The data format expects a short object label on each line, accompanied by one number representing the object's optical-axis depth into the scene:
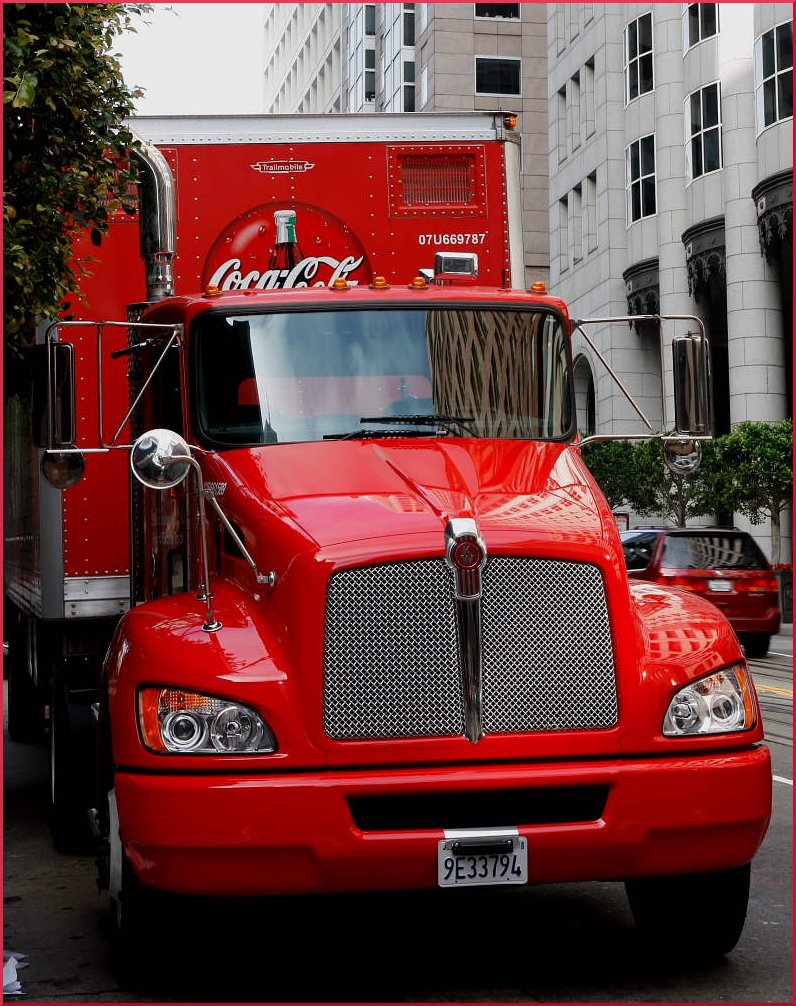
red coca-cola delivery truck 5.27
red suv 22.09
